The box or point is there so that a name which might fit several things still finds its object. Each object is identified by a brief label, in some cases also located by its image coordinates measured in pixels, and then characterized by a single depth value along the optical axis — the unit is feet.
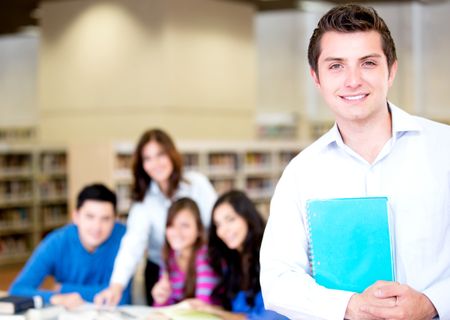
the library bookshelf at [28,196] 32.14
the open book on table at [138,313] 9.14
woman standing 12.84
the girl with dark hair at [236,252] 10.81
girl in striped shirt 11.62
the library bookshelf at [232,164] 24.18
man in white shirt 5.18
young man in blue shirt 12.20
